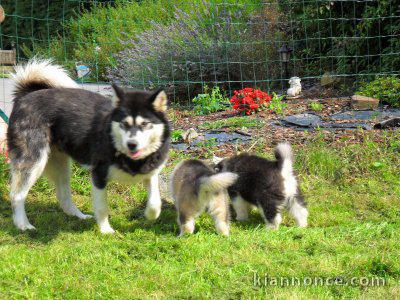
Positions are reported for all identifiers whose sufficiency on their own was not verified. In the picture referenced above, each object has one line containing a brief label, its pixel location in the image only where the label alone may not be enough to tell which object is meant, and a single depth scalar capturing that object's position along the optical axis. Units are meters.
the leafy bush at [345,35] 8.72
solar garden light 9.27
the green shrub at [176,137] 6.94
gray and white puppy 4.41
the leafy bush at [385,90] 7.52
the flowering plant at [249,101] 7.72
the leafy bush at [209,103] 8.36
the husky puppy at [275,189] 4.73
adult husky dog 4.43
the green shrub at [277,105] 7.69
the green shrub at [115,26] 11.60
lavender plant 9.49
